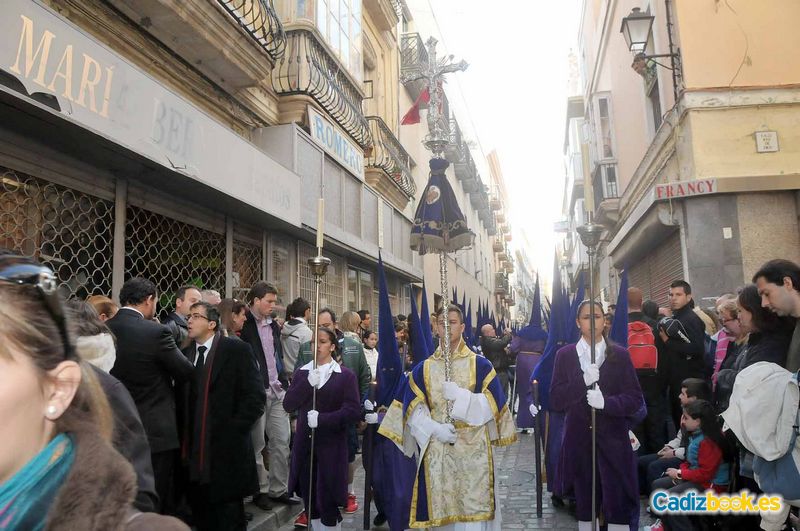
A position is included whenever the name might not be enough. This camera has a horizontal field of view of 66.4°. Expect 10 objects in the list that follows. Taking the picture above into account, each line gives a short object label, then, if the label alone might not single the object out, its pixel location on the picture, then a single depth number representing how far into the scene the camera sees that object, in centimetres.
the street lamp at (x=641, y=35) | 1124
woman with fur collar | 118
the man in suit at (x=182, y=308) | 556
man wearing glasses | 451
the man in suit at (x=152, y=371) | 418
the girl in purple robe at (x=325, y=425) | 526
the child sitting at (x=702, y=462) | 471
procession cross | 616
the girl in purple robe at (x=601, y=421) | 490
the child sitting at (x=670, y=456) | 527
